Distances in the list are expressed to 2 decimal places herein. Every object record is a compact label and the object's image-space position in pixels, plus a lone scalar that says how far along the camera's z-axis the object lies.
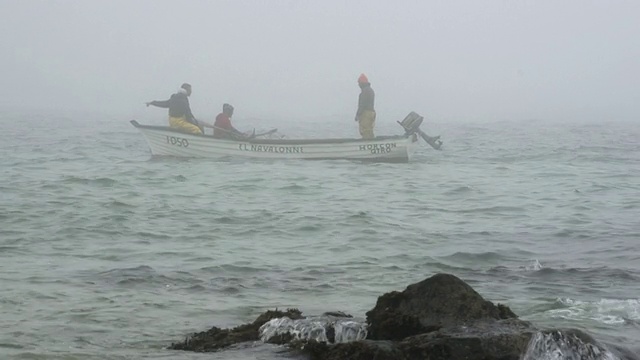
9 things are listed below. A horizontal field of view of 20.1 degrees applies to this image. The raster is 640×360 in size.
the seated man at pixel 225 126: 43.29
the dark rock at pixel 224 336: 12.84
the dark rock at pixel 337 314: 13.99
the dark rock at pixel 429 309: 11.66
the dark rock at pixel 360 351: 10.73
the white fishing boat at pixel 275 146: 42.34
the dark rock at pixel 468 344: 10.66
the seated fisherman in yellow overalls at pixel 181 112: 43.05
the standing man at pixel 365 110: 43.64
